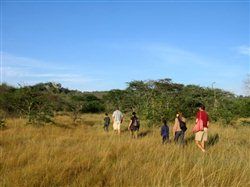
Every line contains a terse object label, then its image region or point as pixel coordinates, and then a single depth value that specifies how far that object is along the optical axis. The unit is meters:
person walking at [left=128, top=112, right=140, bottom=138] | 13.79
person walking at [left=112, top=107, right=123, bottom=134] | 15.16
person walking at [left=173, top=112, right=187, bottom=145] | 11.08
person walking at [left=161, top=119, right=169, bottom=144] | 11.09
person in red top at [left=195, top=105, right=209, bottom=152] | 9.76
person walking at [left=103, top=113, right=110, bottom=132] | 16.43
